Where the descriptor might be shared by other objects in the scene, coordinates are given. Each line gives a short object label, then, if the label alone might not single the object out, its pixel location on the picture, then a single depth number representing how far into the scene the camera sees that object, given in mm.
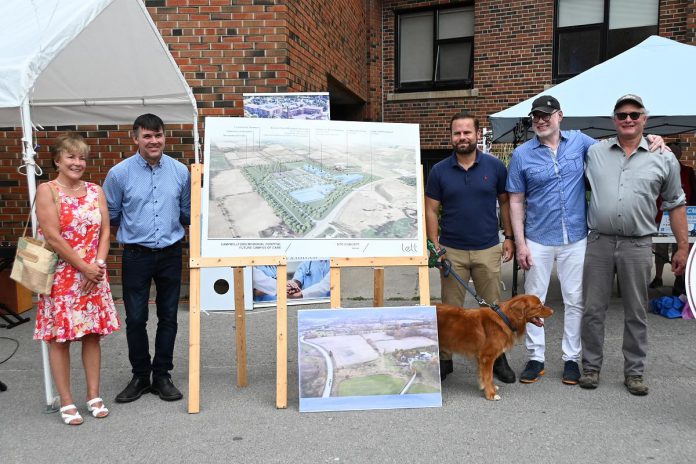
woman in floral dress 3311
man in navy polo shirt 3906
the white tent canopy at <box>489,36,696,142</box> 5695
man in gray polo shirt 3654
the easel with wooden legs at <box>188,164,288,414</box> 3551
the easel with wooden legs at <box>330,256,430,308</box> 3684
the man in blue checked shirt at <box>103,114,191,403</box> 3670
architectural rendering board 3676
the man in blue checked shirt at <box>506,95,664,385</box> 3881
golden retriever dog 3686
